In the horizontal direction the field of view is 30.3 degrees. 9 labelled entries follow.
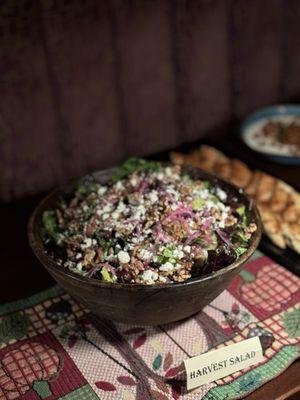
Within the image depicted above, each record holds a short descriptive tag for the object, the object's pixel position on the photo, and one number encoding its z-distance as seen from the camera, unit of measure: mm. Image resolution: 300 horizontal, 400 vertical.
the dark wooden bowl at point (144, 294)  1003
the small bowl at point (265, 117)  1862
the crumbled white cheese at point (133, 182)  1281
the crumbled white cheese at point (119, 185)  1276
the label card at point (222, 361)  1035
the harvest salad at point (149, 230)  1066
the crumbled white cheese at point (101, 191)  1268
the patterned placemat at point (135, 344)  1042
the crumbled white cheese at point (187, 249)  1091
